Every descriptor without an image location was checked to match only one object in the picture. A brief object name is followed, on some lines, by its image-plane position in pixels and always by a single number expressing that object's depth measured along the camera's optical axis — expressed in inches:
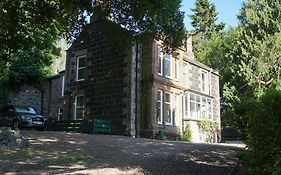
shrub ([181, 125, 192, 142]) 706.5
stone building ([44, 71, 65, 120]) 927.1
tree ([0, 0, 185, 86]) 365.7
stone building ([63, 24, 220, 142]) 643.6
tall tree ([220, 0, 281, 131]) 851.6
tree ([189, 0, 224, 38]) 1477.0
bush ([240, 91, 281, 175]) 171.9
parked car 632.3
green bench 626.9
